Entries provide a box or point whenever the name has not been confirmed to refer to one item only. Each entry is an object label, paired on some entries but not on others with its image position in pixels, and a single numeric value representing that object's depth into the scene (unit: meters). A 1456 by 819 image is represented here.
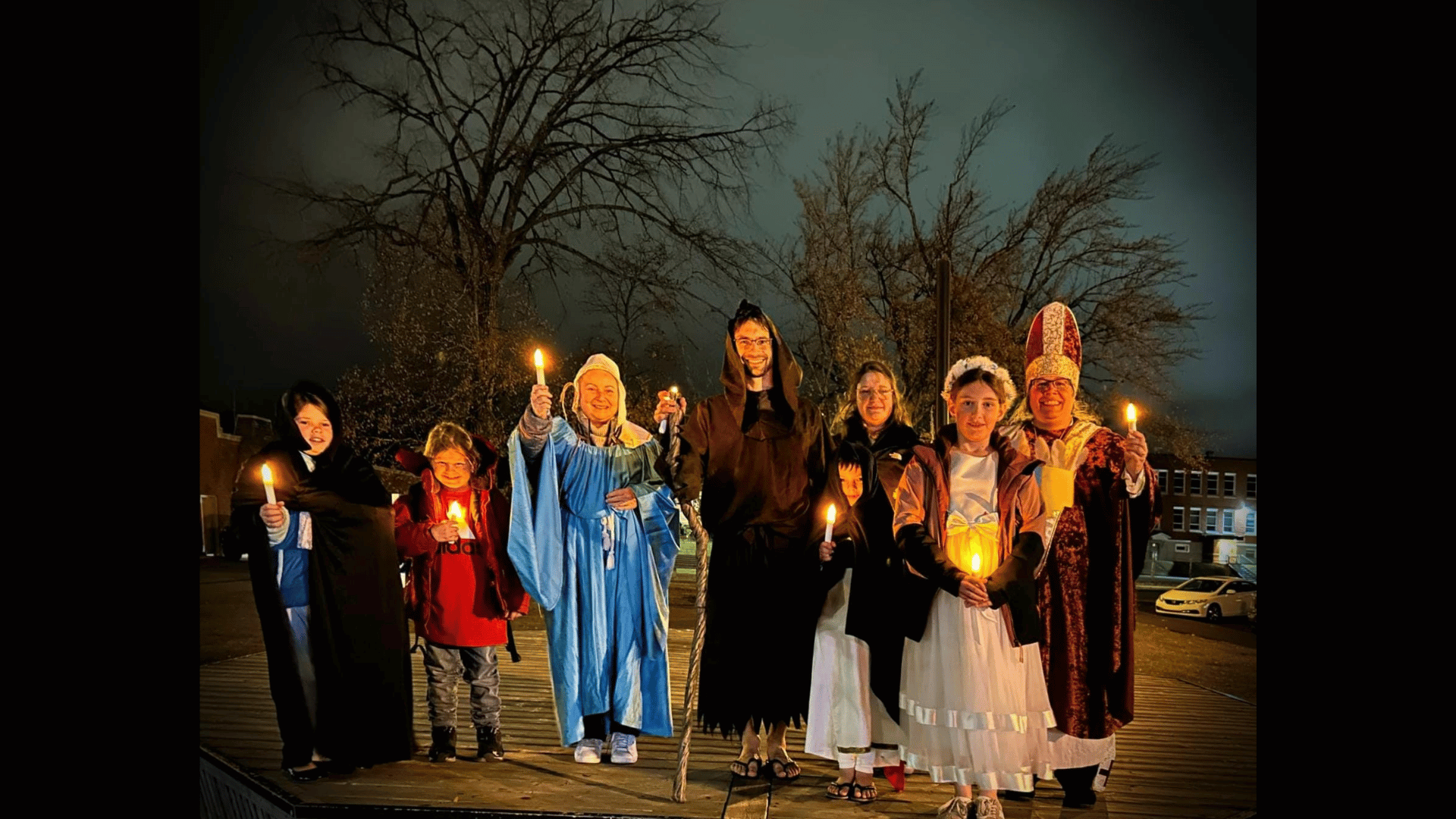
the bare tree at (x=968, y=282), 9.11
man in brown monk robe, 5.62
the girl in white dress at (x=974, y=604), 5.15
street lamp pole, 7.34
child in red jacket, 5.88
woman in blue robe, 5.98
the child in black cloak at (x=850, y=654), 5.41
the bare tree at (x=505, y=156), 9.53
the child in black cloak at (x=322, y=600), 5.74
